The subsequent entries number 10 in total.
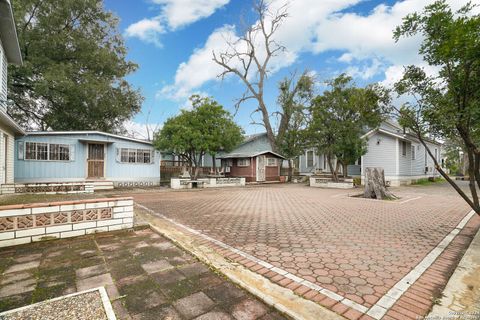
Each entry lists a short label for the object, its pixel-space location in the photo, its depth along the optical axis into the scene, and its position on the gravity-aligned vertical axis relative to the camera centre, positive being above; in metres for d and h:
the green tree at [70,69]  16.64 +7.44
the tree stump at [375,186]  10.51 -1.04
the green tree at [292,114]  21.27 +4.89
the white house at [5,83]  7.44 +2.99
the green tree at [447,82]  3.44 +1.44
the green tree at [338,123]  15.60 +2.75
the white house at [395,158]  17.56 +0.43
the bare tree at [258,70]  25.12 +10.50
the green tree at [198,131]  14.77 +2.17
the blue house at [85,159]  12.25 +0.37
